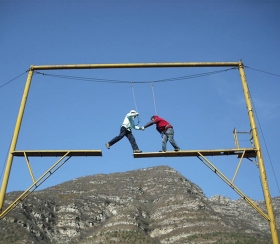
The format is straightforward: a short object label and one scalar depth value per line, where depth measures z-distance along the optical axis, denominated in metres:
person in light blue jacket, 13.29
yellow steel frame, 10.78
